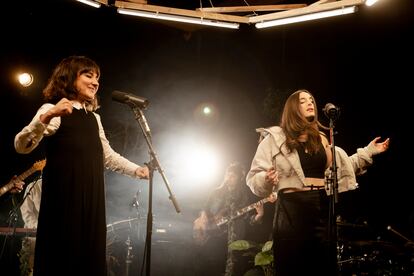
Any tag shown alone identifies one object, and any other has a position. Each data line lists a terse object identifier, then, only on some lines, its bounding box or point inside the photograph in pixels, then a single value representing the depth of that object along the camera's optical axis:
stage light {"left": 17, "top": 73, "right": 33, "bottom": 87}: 7.85
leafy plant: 6.30
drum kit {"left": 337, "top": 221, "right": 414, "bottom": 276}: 6.21
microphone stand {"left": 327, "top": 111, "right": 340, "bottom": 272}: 2.91
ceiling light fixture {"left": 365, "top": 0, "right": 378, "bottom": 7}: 4.02
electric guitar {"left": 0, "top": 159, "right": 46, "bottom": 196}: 6.29
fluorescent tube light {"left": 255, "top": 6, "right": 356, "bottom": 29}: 4.29
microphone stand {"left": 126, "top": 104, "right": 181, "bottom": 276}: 3.26
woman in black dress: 2.73
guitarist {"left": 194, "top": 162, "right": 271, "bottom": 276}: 7.37
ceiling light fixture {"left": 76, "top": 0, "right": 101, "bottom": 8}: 4.35
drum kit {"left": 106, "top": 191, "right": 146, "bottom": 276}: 6.87
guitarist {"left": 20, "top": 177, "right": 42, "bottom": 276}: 5.90
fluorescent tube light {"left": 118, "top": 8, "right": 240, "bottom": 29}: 4.64
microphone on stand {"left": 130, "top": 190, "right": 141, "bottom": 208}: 6.78
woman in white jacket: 2.93
